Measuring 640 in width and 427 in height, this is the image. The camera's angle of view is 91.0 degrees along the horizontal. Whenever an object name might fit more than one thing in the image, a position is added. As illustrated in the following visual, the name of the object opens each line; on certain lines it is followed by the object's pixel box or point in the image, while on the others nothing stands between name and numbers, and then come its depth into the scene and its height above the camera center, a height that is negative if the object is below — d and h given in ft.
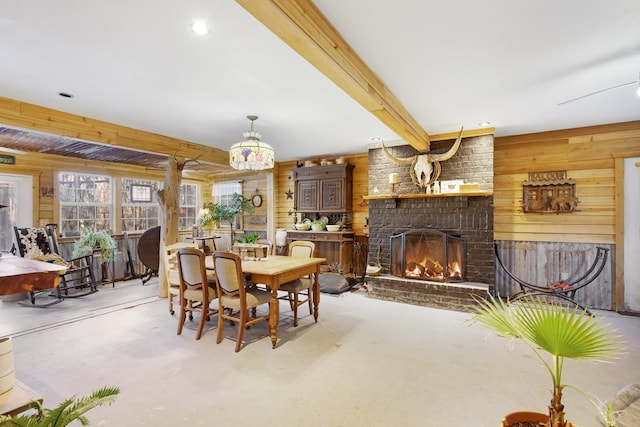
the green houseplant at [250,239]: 12.27 -1.11
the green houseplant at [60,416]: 3.27 -2.21
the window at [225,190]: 25.40 +1.69
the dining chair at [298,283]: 11.86 -2.83
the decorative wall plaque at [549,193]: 14.12 +0.76
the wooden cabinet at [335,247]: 19.02 -2.26
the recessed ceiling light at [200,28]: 6.52 +3.88
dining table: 9.99 -2.12
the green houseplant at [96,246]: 16.83 -1.88
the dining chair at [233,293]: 9.60 -2.61
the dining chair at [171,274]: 12.48 -2.57
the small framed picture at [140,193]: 22.25 +1.32
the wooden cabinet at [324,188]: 19.36 +1.39
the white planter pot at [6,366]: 4.92 -2.45
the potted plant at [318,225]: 19.94 -0.94
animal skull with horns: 15.51 +2.12
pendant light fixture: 11.10 +2.05
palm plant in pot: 3.70 -1.55
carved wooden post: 16.03 +0.31
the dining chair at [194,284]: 10.40 -2.53
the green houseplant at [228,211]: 24.07 -0.02
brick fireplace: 14.34 -0.62
